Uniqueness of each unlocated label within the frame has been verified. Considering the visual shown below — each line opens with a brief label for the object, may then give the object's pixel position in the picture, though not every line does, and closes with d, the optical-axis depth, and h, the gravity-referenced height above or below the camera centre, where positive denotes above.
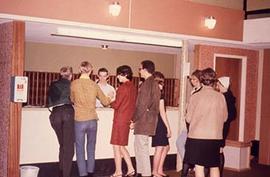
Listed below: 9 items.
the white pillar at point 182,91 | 7.00 -0.19
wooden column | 5.38 -0.37
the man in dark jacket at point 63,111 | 5.71 -0.43
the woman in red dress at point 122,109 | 5.98 -0.40
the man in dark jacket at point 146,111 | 5.88 -0.41
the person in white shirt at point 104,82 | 7.32 -0.09
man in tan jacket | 5.81 -0.41
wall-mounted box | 5.34 -0.15
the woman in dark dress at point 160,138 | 6.08 -0.78
